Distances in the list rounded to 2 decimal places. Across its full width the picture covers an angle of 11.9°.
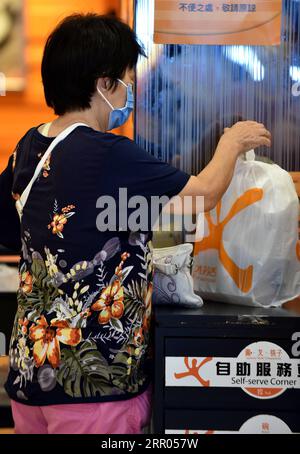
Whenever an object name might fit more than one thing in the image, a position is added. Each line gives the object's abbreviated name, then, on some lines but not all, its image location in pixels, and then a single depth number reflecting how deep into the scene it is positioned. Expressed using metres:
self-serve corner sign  3.44
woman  3.29
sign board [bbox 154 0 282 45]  3.79
